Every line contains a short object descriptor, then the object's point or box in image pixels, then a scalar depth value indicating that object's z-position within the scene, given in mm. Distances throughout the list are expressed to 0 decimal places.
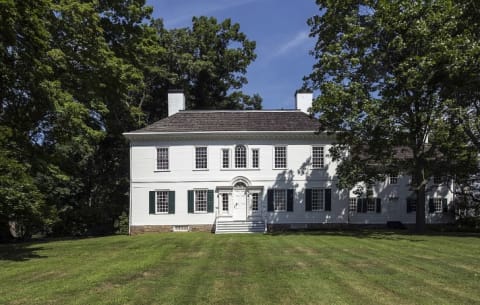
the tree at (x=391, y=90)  20125
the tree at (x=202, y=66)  38438
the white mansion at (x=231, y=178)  28422
